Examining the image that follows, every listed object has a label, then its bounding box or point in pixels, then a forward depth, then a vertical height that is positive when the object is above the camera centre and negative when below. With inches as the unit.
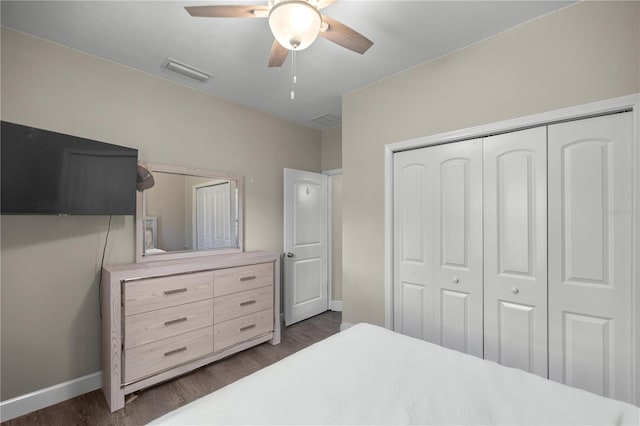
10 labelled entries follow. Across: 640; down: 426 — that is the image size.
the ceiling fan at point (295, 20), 49.5 +36.5
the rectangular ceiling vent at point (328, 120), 143.5 +49.3
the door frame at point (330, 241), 159.5 -15.5
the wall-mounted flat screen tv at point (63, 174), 64.2 +10.4
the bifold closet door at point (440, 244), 87.5 -10.5
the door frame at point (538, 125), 63.0 +22.9
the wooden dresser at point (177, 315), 79.1 -33.2
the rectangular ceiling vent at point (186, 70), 93.7 +50.2
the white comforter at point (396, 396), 39.8 -28.9
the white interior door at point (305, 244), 140.3 -16.0
